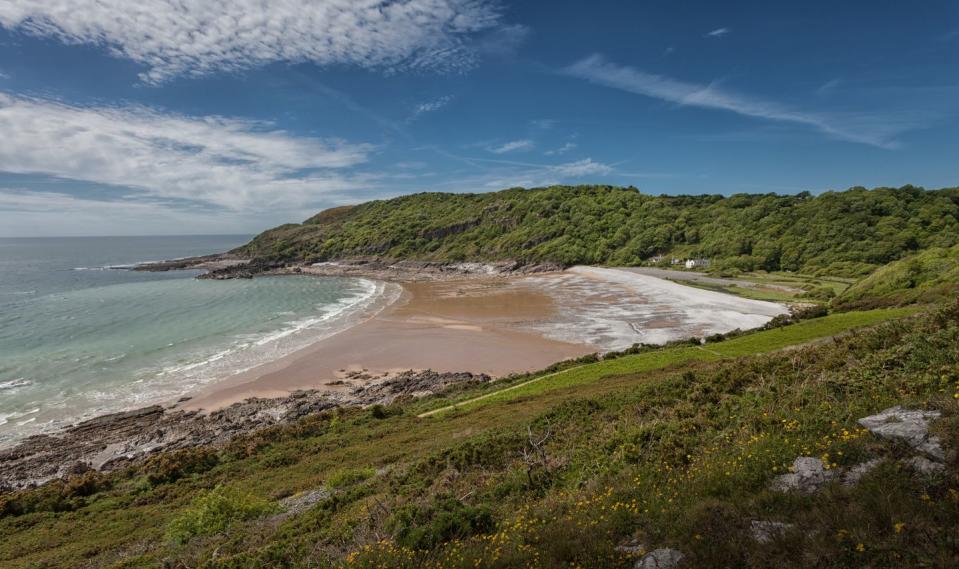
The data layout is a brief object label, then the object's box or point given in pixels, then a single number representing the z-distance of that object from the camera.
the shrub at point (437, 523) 7.78
